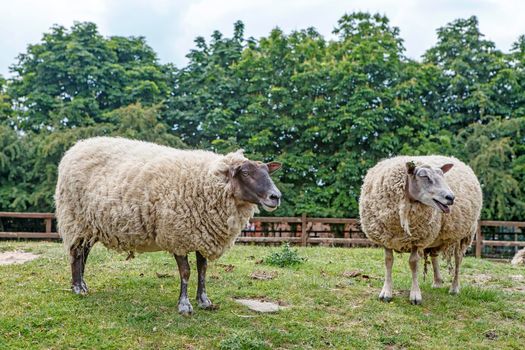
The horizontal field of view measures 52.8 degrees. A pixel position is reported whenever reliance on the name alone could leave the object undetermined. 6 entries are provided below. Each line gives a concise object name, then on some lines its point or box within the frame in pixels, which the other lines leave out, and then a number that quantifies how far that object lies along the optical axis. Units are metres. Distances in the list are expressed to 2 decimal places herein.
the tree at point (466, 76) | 19.69
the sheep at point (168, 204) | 6.62
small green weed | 10.24
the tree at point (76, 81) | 20.25
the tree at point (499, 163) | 17.50
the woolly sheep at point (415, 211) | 7.49
